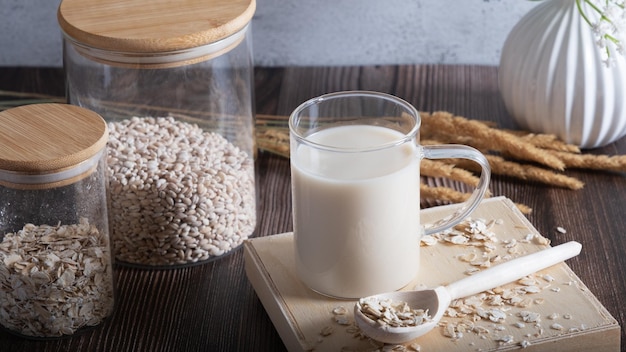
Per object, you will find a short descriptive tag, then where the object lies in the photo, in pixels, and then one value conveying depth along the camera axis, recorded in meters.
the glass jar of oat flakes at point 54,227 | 1.03
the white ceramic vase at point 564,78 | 1.24
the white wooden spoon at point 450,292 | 0.97
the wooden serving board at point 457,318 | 0.99
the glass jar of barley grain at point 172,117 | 1.08
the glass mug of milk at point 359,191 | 0.99
